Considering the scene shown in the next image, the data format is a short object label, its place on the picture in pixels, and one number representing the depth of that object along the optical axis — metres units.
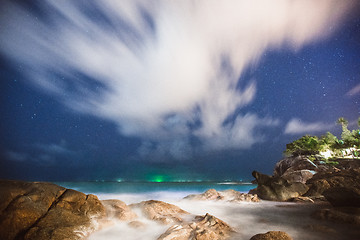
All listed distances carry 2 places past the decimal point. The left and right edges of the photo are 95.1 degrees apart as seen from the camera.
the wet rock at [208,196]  16.98
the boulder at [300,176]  21.05
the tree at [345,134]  37.38
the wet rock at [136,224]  7.28
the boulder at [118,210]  7.81
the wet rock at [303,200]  13.17
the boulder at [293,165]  31.30
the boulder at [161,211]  8.05
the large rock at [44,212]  5.02
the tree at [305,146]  39.28
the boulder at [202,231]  5.64
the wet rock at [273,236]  5.08
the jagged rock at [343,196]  8.41
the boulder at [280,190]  15.12
